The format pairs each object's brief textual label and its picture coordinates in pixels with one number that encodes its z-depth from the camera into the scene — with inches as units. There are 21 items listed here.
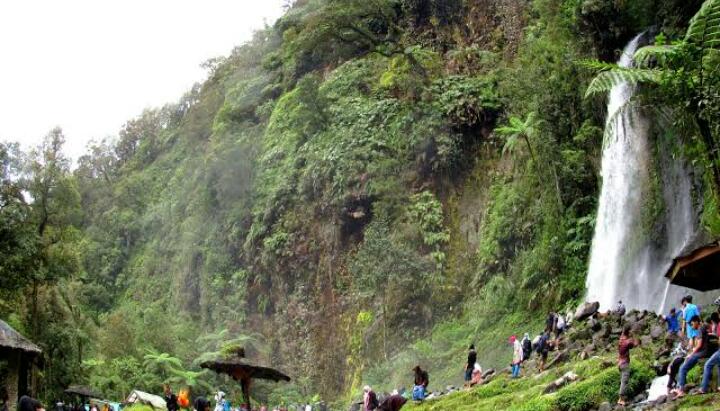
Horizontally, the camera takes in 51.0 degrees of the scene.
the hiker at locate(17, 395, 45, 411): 372.2
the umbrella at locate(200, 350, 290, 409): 585.6
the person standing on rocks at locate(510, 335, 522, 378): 626.7
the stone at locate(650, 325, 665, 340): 521.3
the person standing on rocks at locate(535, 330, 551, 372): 605.0
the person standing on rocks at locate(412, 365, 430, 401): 654.5
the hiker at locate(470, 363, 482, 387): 668.7
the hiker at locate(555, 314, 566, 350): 672.4
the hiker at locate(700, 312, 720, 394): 357.7
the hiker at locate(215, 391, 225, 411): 774.5
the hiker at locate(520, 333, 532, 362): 675.4
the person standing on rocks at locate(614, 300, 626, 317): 611.0
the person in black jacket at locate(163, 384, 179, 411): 669.3
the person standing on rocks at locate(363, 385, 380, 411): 605.6
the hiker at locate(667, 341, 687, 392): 392.2
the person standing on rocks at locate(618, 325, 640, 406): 406.9
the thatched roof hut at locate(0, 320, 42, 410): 714.8
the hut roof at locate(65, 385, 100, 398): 913.0
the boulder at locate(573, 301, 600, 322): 673.6
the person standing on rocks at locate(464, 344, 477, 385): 660.1
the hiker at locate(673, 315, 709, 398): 366.9
